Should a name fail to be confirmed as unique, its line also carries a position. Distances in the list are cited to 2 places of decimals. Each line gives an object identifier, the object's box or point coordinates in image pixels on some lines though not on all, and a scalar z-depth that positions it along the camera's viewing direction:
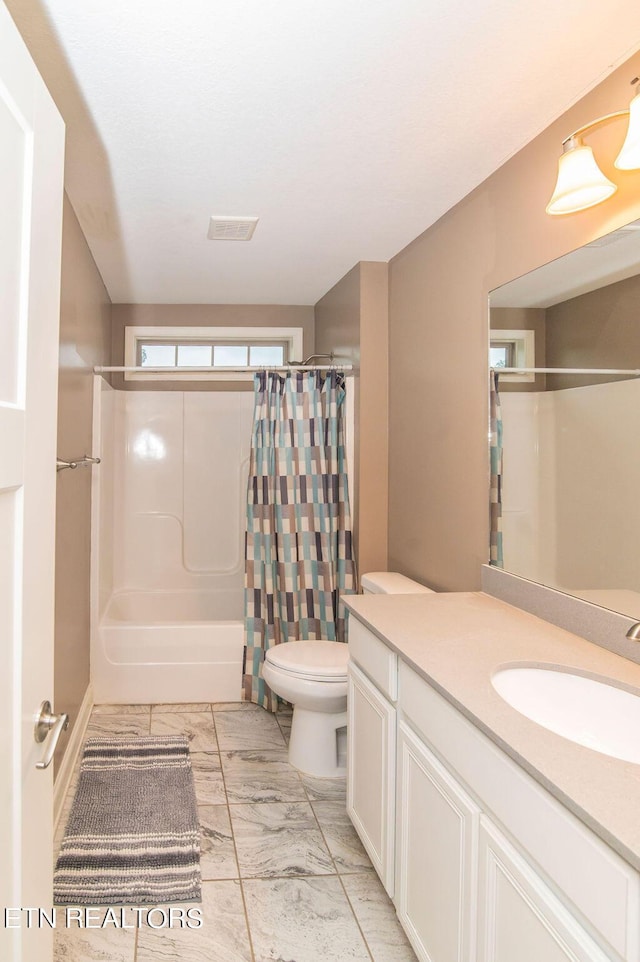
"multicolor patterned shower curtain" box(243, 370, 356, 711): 3.56
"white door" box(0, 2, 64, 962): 0.94
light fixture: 1.67
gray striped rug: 2.06
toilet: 2.69
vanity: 0.97
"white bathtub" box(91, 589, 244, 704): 3.52
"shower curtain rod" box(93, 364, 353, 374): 3.53
